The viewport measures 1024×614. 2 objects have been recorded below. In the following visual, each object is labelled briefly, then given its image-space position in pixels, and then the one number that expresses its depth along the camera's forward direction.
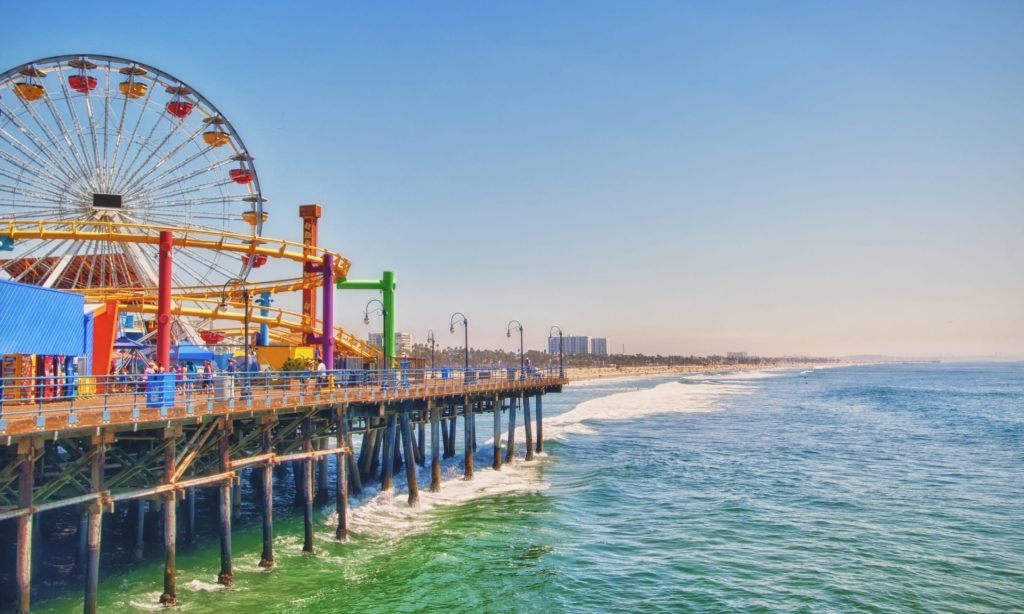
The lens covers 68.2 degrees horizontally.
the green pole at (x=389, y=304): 38.94
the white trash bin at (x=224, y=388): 19.70
